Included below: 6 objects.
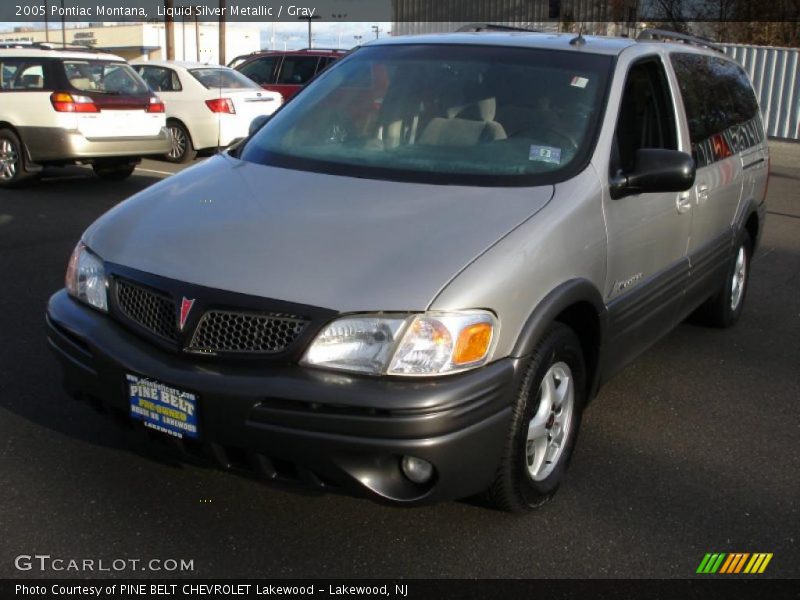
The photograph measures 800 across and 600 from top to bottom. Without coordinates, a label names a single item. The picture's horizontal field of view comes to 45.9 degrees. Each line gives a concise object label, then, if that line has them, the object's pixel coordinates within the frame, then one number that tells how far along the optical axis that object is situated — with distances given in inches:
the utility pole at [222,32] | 1298.0
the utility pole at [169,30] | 1162.6
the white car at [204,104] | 554.3
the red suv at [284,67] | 671.8
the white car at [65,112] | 443.8
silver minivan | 118.6
